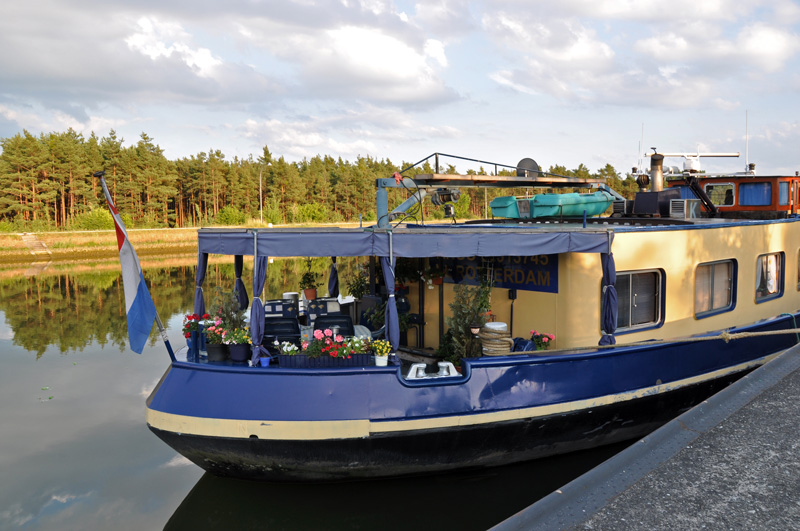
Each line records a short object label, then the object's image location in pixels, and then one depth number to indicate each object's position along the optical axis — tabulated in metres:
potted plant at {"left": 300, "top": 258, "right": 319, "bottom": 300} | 10.77
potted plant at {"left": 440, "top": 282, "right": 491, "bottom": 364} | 7.53
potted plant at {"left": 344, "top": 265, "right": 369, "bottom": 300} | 10.36
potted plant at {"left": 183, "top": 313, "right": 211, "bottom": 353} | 7.66
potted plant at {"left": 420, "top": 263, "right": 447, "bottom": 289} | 8.82
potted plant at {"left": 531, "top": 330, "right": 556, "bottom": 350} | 7.54
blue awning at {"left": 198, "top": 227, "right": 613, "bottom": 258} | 6.50
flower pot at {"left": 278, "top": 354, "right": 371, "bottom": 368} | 6.65
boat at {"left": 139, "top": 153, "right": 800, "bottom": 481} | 6.38
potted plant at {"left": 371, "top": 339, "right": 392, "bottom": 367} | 6.66
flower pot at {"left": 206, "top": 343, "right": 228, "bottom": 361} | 7.05
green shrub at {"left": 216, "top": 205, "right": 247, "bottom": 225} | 50.69
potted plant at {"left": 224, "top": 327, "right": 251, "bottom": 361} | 6.98
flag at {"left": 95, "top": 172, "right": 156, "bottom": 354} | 6.69
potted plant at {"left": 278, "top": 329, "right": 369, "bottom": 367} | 6.63
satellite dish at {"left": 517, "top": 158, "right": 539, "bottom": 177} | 9.81
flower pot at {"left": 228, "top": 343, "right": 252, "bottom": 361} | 6.97
